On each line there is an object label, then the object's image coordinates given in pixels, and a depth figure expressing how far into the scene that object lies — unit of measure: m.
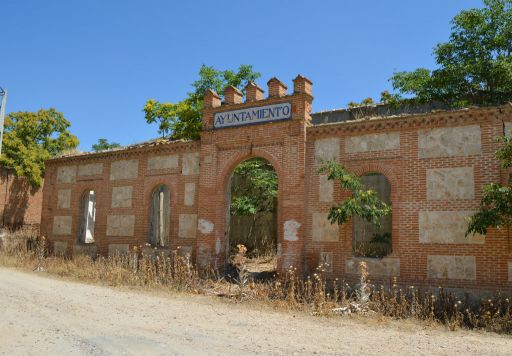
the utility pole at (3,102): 16.71
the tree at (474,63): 16.81
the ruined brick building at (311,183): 11.44
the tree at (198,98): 23.73
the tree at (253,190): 20.16
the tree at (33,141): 28.39
